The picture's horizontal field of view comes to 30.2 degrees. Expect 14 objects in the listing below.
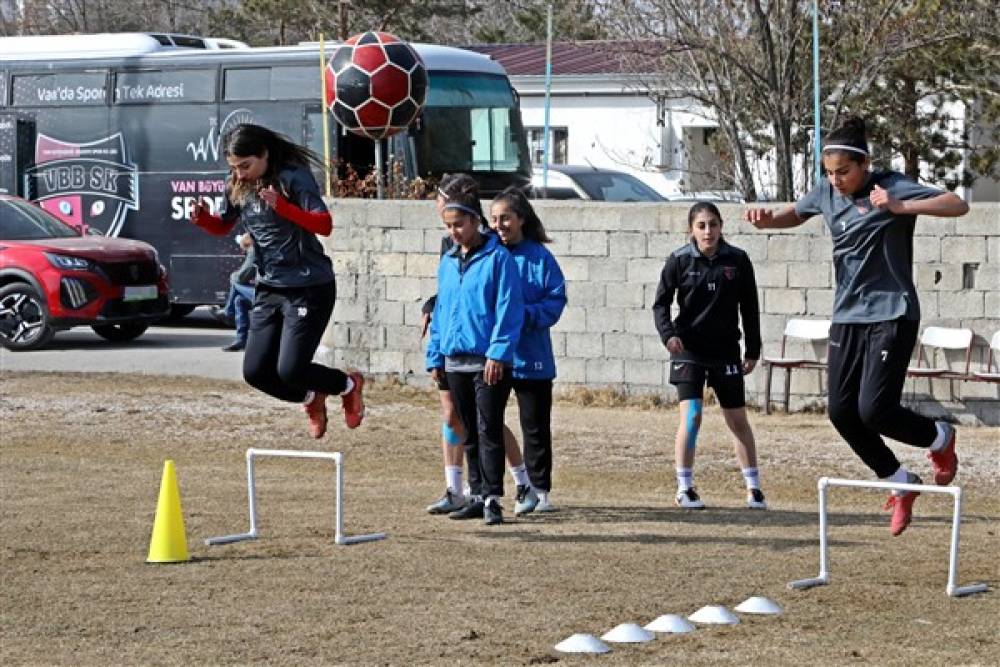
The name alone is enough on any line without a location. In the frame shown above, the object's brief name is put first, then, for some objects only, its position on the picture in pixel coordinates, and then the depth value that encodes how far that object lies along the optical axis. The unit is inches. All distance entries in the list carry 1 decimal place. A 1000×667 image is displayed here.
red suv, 850.1
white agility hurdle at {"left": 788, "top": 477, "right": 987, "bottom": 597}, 317.7
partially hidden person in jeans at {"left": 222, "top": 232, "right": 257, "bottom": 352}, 809.0
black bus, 956.6
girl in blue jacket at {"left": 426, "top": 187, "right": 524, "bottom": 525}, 385.7
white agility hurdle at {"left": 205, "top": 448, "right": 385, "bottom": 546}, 365.1
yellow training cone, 358.3
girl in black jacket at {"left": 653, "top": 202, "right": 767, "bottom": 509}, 433.7
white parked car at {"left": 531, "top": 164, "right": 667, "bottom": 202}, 1048.2
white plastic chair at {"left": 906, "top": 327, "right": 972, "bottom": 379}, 611.2
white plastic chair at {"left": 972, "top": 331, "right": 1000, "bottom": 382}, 604.4
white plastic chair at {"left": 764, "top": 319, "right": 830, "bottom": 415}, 634.8
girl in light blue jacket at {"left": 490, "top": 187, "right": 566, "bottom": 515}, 407.2
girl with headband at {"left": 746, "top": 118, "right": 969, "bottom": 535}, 351.3
